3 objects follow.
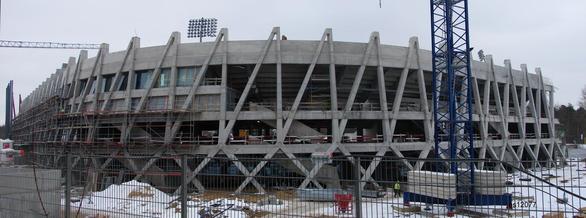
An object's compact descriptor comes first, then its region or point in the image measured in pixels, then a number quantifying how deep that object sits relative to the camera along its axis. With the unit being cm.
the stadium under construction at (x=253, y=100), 2903
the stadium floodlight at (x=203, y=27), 4809
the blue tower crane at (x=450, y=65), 2957
